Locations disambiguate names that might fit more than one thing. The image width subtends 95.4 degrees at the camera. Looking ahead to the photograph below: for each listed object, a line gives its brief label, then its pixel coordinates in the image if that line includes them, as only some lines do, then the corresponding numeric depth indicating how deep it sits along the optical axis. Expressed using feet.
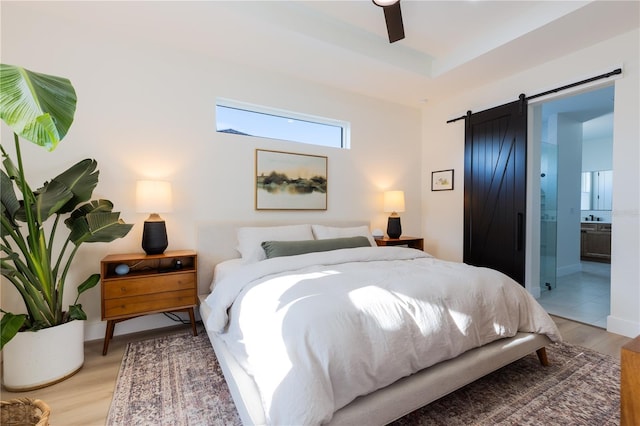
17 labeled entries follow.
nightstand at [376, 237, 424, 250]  12.14
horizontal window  10.56
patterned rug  5.13
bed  3.94
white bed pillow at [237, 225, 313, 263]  9.04
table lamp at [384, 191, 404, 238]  12.71
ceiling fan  6.24
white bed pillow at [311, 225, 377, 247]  10.57
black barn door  11.23
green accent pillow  8.63
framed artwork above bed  10.80
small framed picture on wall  13.66
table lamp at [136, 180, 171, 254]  8.15
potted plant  4.30
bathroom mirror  21.54
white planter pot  6.00
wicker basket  4.33
